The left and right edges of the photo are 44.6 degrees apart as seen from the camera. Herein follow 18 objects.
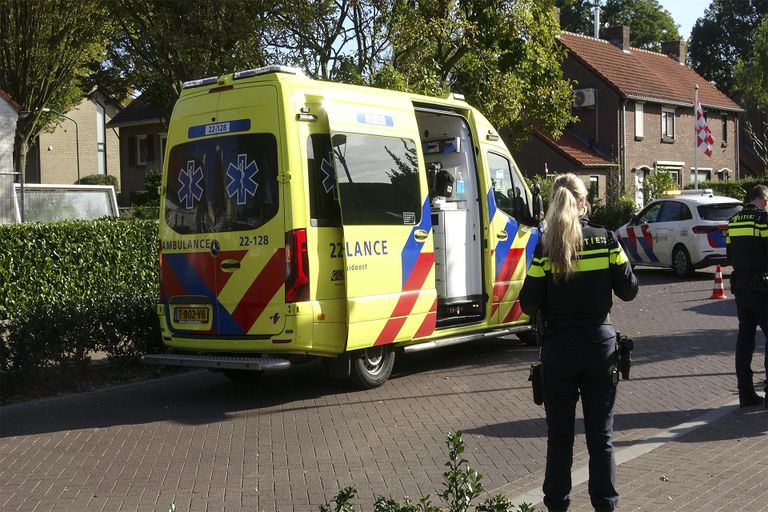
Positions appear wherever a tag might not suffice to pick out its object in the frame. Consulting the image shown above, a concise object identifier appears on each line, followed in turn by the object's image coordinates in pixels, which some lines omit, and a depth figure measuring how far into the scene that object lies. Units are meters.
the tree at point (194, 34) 18.75
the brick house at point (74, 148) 48.56
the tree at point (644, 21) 69.31
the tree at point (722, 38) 72.06
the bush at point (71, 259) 13.98
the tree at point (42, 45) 25.52
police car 19.25
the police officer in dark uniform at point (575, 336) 4.92
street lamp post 47.38
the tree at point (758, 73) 46.06
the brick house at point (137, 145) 50.22
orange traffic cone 16.05
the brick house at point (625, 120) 39.94
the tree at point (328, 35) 18.53
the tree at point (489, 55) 18.75
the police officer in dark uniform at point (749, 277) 7.84
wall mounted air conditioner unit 41.44
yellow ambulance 8.30
